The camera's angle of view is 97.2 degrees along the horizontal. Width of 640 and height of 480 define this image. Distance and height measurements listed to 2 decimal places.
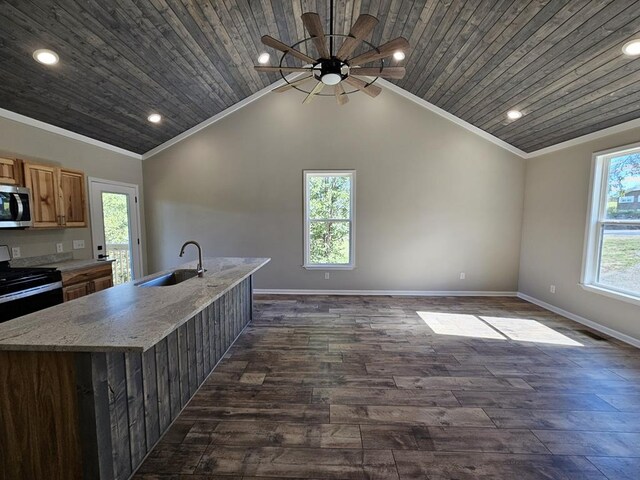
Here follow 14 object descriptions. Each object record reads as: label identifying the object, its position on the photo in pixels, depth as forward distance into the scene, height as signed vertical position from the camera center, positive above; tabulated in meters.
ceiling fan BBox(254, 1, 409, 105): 1.99 +1.37
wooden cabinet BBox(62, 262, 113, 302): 3.19 -0.68
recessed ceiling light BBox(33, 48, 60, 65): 2.60 +1.58
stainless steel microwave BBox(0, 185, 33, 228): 2.81 +0.18
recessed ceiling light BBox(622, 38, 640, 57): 2.33 +1.52
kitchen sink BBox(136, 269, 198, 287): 2.90 -0.54
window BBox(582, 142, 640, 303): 3.30 -0.01
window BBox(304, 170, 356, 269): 5.16 +0.13
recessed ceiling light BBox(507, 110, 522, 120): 3.90 +1.58
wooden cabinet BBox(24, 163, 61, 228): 3.12 +0.37
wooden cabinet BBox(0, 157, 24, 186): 2.86 +0.55
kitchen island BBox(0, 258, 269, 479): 1.32 -0.82
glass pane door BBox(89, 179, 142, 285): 4.28 -0.02
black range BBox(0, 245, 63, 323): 2.54 -0.63
